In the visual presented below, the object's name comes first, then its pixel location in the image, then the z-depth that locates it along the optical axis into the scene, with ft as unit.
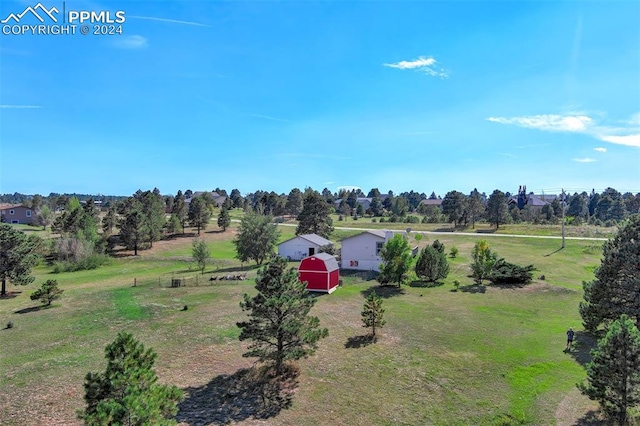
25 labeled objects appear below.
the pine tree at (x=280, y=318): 66.54
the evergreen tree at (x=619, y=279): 70.44
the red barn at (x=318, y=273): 132.26
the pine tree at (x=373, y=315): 87.97
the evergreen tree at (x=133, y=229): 215.31
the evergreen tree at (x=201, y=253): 168.76
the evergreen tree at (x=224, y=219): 295.07
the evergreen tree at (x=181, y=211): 291.17
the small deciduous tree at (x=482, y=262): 143.95
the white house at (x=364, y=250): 171.12
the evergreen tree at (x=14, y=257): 121.80
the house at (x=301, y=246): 190.49
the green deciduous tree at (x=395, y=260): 138.62
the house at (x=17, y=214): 330.54
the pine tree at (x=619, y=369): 47.50
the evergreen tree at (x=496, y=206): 294.46
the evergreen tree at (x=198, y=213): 278.87
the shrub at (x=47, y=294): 110.83
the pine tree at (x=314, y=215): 226.99
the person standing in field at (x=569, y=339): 78.95
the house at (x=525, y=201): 436.93
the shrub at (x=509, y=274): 141.59
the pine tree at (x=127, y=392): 31.04
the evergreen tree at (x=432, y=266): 146.30
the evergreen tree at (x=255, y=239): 179.52
